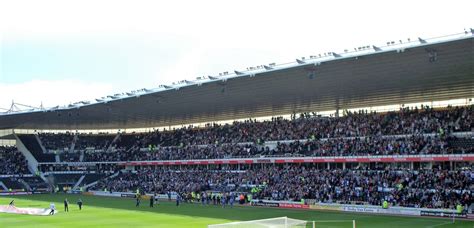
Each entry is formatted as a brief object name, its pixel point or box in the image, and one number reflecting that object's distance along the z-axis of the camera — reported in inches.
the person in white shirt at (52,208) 1558.8
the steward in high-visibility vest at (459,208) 1353.3
